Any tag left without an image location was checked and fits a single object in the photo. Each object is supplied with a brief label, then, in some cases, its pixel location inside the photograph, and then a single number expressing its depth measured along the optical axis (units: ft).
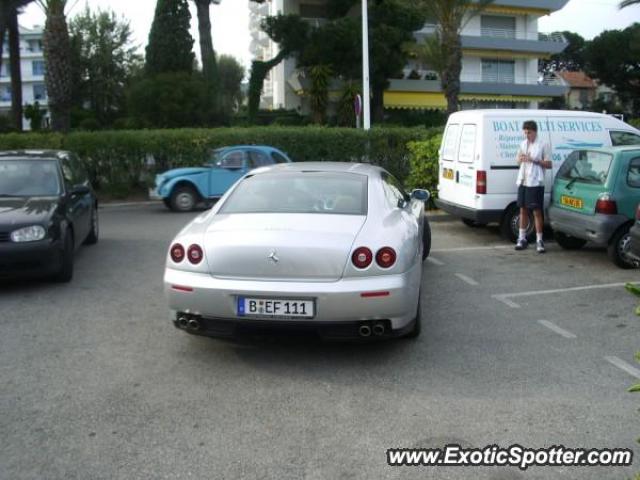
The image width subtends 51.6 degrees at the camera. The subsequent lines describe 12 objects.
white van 32.81
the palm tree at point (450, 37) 70.59
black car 23.31
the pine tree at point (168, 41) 113.39
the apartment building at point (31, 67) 287.07
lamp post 64.75
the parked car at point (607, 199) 26.81
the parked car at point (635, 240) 21.86
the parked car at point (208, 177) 49.73
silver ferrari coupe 15.20
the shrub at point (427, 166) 44.60
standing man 29.76
